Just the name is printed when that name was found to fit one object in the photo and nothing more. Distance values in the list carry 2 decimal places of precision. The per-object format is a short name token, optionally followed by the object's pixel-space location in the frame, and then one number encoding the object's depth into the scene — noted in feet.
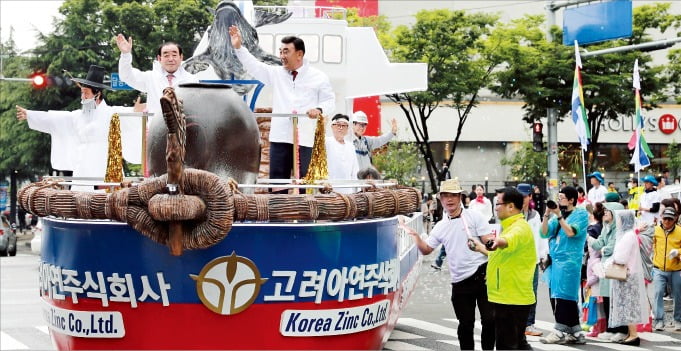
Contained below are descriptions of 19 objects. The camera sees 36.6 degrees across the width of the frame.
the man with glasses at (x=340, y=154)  31.78
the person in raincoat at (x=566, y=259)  37.99
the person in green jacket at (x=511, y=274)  28.35
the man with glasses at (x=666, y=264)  45.50
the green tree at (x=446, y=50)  112.06
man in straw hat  31.17
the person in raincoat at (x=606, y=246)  42.39
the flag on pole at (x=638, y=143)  67.92
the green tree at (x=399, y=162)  120.67
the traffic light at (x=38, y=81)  85.30
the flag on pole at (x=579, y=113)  58.49
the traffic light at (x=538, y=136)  99.66
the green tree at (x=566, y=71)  109.09
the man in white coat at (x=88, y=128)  31.14
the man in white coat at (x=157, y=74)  28.81
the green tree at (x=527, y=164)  149.28
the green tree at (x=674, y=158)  144.39
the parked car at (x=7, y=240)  94.27
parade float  21.80
